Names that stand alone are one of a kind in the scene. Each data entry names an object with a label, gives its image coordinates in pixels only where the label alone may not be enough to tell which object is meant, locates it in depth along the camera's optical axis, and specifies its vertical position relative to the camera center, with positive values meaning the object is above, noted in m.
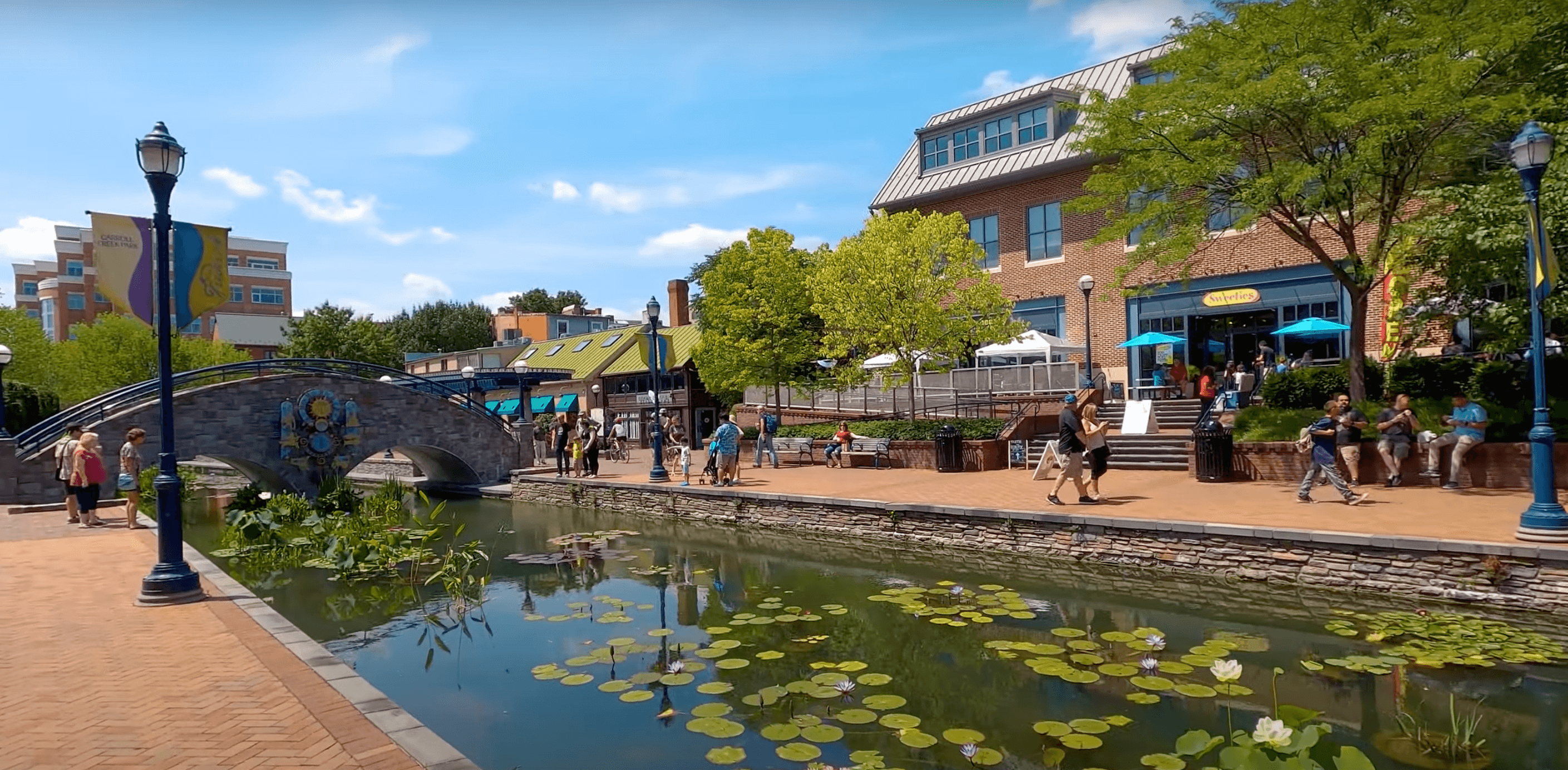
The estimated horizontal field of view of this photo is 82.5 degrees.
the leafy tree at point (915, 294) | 23.52 +2.76
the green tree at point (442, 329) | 69.38 +6.26
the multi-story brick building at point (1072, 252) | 24.80 +4.30
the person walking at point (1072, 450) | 13.34 -0.86
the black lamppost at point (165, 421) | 8.34 -0.05
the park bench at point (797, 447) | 24.45 -1.34
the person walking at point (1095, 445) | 13.53 -0.80
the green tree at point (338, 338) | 49.69 +4.12
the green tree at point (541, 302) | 80.25 +9.56
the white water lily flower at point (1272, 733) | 3.63 -1.42
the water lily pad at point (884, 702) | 6.56 -2.25
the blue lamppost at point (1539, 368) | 8.93 +0.15
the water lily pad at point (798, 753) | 5.59 -2.23
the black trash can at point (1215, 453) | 15.60 -1.11
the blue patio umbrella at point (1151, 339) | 23.75 +1.38
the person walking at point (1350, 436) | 13.64 -0.77
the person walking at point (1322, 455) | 12.32 -0.93
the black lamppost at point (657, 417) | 20.17 -0.34
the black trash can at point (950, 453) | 19.94 -1.26
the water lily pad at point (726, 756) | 5.68 -2.27
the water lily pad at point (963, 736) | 5.93 -2.27
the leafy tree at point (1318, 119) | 13.61 +4.40
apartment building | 63.50 +9.81
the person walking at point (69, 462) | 14.29 -0.74
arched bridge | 19.55 -0.37
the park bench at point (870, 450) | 21.95 -1.31
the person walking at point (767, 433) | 24.16 -0.90
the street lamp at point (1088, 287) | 21.47 +2.55
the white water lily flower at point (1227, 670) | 4.54 -1.43
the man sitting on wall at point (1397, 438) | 13.47 -0.79
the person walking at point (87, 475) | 13.46 -0.88
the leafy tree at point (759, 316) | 29.08 +2.80
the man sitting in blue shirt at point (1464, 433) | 12.96 -0.71
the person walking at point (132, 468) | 13.92 -0.82
